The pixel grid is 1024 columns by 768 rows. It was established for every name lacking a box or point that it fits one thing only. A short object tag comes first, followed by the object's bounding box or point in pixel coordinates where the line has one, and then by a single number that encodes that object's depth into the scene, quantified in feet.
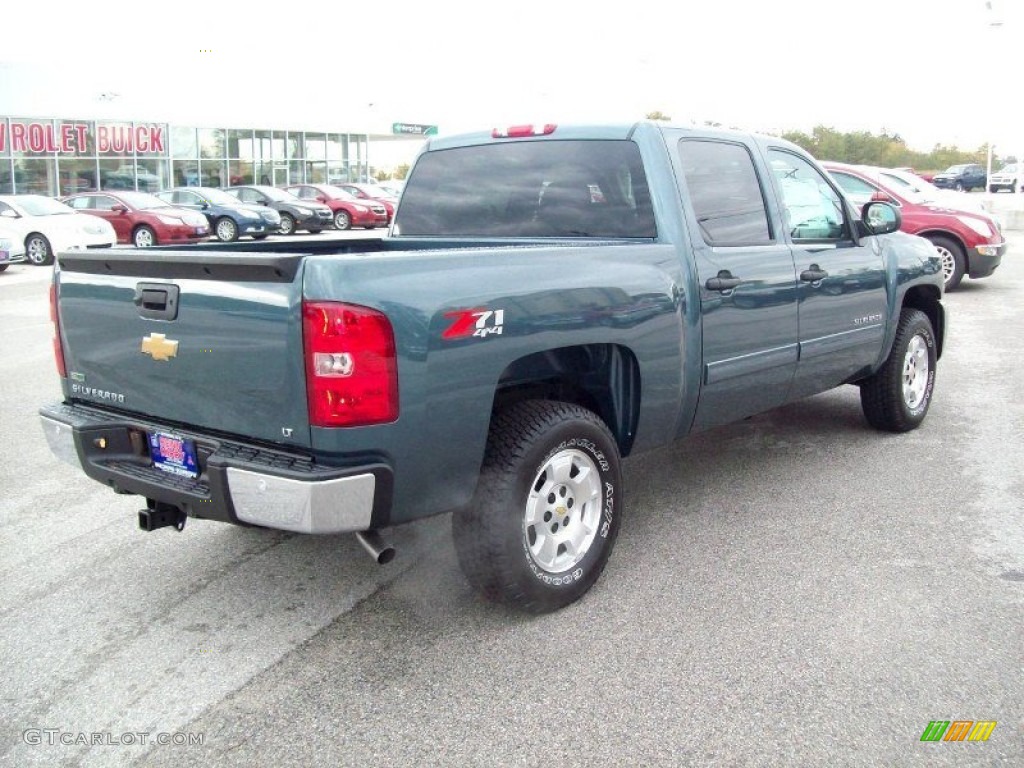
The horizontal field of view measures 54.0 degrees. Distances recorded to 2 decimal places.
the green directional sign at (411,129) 171.12
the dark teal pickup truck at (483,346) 10.56
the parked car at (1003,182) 168.45
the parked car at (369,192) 114.83
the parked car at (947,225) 45.01
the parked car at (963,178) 159.53
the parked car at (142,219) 76.23
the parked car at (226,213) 88.38
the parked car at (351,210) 106.93
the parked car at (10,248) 58.95
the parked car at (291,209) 99.66
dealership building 108.78
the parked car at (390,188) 121.19
